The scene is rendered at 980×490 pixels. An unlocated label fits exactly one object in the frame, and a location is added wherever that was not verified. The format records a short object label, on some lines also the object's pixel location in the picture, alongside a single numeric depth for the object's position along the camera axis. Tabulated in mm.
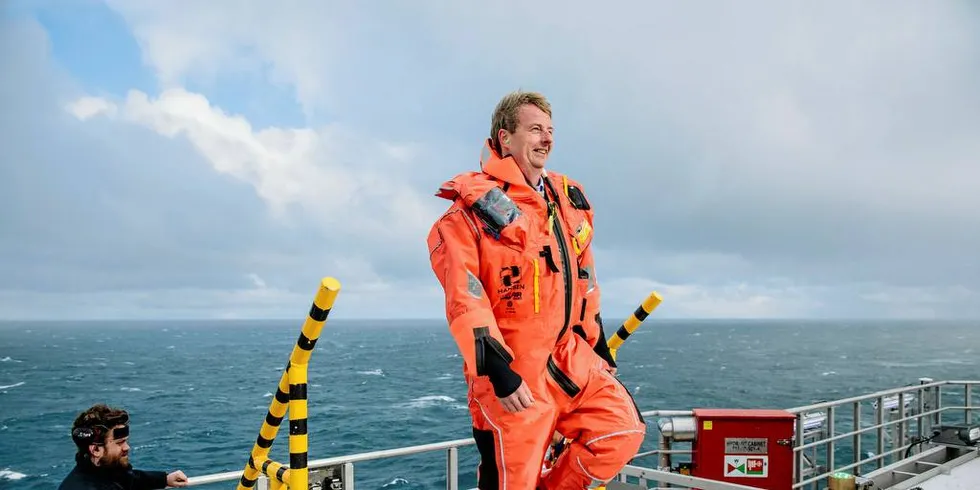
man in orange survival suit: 2732
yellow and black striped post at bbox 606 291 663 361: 5262
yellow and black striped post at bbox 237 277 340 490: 2486
